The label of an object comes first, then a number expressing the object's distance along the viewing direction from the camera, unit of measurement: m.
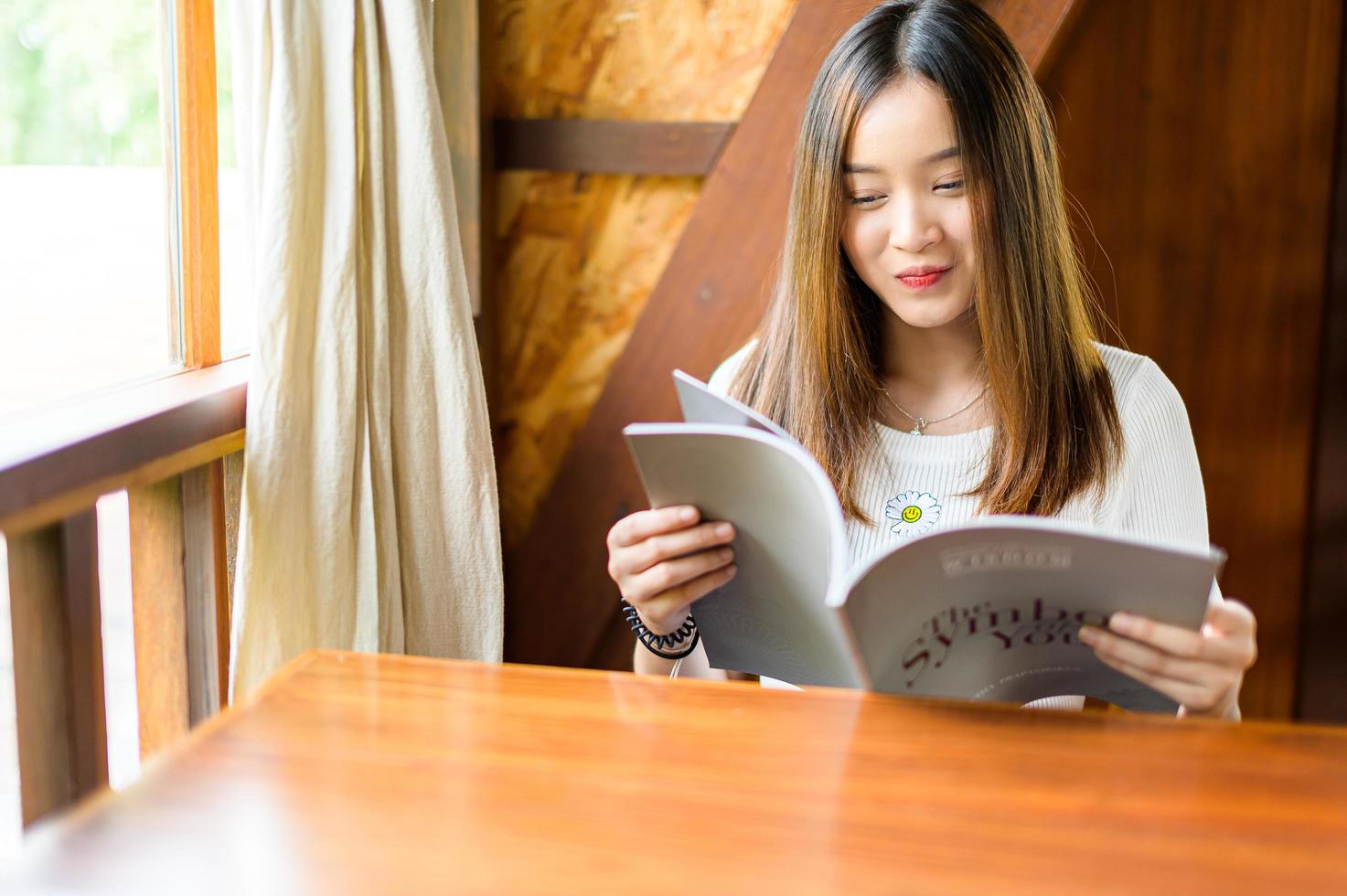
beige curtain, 1.42
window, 1.26
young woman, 1.28
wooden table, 0.65
